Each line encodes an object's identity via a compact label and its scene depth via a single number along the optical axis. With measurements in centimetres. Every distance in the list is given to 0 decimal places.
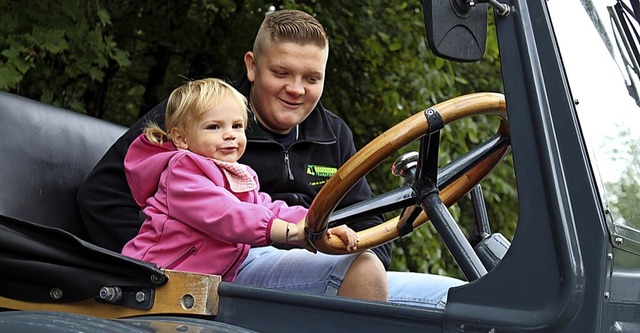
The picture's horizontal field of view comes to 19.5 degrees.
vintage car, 295
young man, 371
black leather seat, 328
